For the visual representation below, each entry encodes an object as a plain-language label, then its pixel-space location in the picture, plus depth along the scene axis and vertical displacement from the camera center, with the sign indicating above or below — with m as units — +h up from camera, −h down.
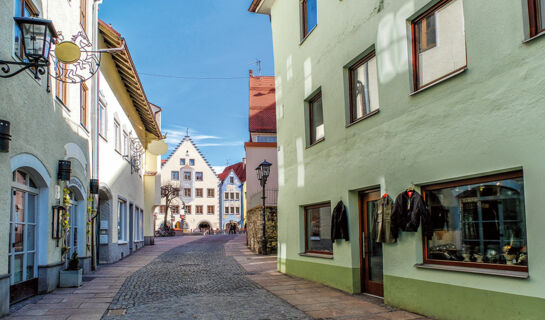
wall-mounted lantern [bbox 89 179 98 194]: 13.84 +0.79
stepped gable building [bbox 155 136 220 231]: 67.50 +3.57
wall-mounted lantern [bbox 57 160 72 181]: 10.72 +0.97
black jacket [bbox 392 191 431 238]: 7.33 -0.07
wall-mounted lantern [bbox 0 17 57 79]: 6.98 +2.48
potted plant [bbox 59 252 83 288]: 10.84 -1.32
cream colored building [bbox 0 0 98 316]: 7.64 +1.02
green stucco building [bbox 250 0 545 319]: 5.63 +0.84
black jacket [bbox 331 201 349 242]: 9.88 -0.27
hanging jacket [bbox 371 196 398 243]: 8.01 -0.23
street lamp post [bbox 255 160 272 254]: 19.05 +1.46
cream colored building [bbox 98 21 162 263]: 16.45 +2.50
